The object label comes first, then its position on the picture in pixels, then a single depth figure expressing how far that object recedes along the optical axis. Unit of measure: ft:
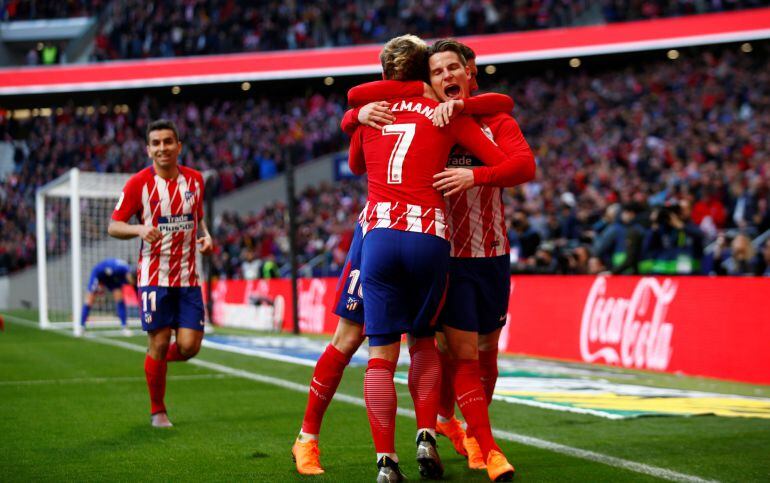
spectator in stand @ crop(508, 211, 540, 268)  51.06
